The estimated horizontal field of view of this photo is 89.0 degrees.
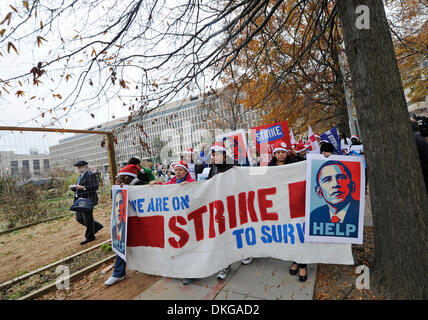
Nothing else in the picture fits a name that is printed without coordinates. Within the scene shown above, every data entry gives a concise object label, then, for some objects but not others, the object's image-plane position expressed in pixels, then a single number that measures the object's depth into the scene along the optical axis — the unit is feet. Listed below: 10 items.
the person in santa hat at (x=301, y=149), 22.63
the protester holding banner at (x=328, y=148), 15.57
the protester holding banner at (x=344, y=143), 27.48
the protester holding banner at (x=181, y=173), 12.03
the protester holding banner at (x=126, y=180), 11.60
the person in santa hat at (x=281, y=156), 12.35
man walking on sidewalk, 17.99
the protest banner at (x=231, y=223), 9.78
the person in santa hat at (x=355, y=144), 20.37
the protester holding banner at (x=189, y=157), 26.34
